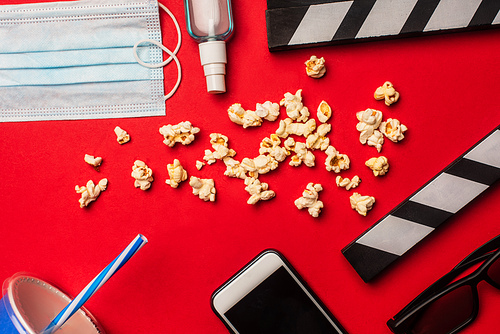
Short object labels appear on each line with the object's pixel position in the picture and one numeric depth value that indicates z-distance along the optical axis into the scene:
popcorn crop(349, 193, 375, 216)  0.65
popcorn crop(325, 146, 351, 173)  0.65
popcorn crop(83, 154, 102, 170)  0.66
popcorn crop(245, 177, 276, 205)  0.65
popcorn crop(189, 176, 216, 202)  0.66
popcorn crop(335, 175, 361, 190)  0.65
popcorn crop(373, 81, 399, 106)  0.65
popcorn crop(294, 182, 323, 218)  0.65
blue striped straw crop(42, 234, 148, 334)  0.62
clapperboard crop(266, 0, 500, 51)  0.63
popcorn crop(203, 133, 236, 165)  0.65
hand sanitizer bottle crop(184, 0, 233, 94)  0.64
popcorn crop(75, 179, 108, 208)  0.66
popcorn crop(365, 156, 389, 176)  0.65
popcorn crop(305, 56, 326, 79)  0.65
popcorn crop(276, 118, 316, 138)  0.65
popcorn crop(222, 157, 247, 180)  0.66
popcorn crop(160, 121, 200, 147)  0.65
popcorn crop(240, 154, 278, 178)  0.65
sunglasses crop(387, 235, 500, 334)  0.64
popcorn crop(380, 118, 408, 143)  0.65
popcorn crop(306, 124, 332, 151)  0.65
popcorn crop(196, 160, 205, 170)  0.66
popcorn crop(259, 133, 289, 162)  0.65
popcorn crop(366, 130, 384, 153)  0.65
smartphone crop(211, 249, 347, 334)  0.65
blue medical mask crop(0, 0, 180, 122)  0.65
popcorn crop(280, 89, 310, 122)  0.65
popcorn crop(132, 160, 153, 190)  0.66
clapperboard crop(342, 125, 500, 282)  0.64
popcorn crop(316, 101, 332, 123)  0.65
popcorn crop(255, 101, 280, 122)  0.65
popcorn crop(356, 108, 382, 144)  0.64
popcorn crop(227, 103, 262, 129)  0.65
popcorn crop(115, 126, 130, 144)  0.66
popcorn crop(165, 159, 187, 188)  0.65
